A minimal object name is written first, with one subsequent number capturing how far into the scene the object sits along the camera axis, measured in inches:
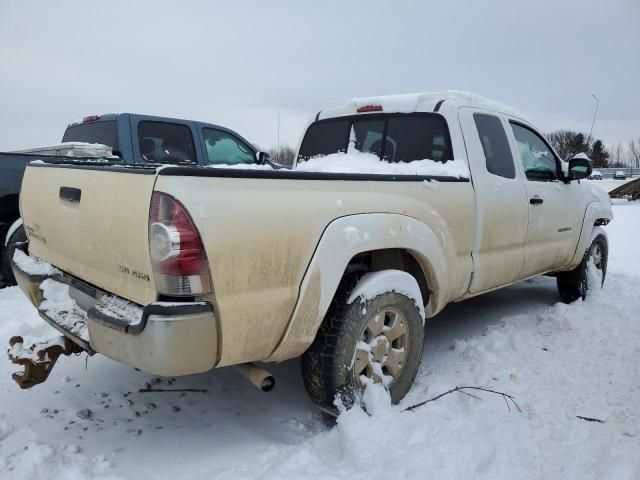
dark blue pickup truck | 202.2
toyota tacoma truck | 79.0
